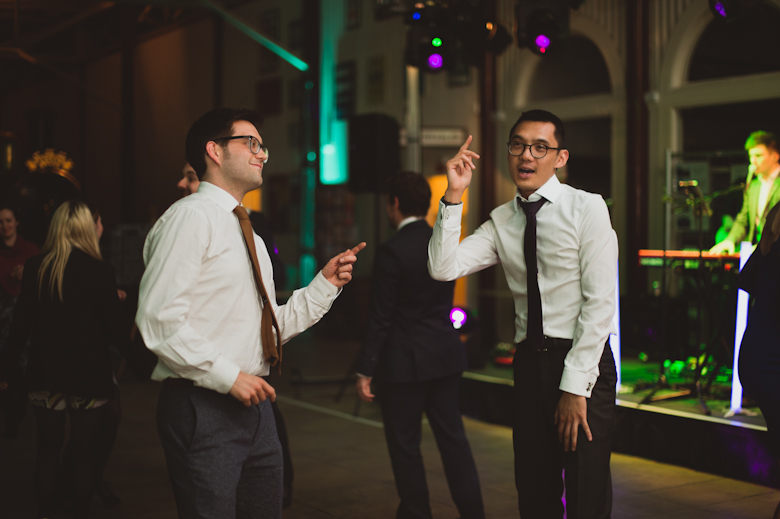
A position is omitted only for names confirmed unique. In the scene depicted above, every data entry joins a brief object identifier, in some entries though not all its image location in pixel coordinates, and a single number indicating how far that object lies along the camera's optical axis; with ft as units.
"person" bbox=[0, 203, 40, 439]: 15.96
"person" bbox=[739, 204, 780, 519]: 9.66
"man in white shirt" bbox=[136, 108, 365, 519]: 6.50
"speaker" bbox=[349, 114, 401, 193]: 21.74
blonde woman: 11.28
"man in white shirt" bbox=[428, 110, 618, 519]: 7.73
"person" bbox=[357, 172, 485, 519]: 11.57
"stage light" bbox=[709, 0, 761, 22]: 17.49
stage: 14.87
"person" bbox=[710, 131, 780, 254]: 19.17
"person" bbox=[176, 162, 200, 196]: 12.84
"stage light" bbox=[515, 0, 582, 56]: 19.70
